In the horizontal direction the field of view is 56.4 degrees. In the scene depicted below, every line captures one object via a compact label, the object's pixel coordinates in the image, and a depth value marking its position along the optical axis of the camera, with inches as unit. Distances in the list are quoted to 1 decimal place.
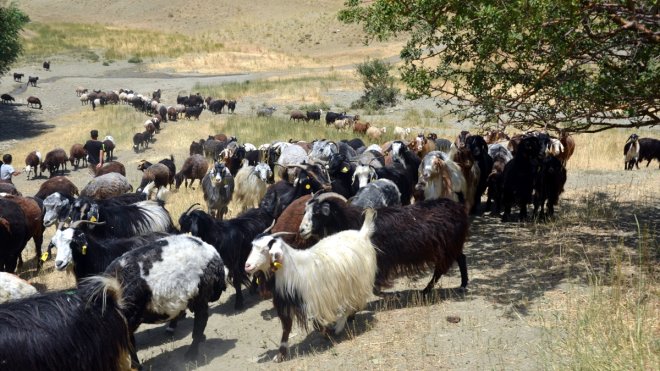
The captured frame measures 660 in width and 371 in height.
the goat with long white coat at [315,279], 268.8
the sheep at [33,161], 899.4
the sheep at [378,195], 398.9
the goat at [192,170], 728.3
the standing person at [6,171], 735.1
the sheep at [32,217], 443.5
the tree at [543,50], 291.3
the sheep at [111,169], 694.9
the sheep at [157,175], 653.3
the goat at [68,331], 194.5
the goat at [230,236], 344.5
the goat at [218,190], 513.7
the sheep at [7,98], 1581.0
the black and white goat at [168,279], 267.7
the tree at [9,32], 1359.5
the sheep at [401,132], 971.3
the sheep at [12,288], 271.4
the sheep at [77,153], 950.4
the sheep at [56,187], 575.8
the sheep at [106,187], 577.3
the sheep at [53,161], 902.0
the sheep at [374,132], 998.0
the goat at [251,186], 545.6
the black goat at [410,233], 310.3
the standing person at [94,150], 932.0
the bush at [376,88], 1419.8
